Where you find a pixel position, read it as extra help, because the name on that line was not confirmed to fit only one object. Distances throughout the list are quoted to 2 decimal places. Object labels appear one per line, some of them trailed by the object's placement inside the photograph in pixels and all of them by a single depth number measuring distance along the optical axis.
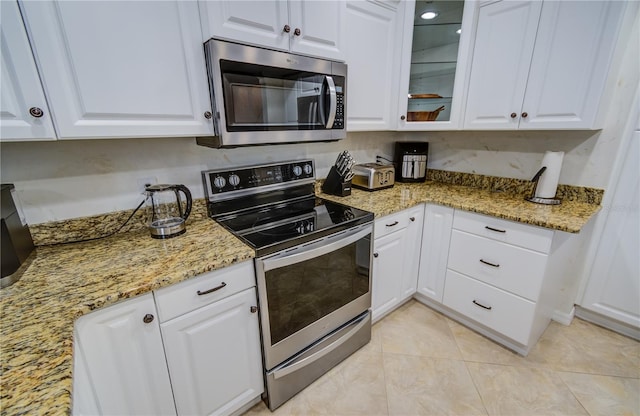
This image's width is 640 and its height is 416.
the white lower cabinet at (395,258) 1.71
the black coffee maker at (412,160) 2.27
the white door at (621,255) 1.62
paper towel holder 1.65
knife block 1.87
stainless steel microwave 1.17
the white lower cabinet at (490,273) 1.53
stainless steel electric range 1.23
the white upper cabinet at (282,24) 1.12
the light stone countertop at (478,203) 1.46
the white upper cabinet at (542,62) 1.36
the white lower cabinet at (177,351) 0.88
